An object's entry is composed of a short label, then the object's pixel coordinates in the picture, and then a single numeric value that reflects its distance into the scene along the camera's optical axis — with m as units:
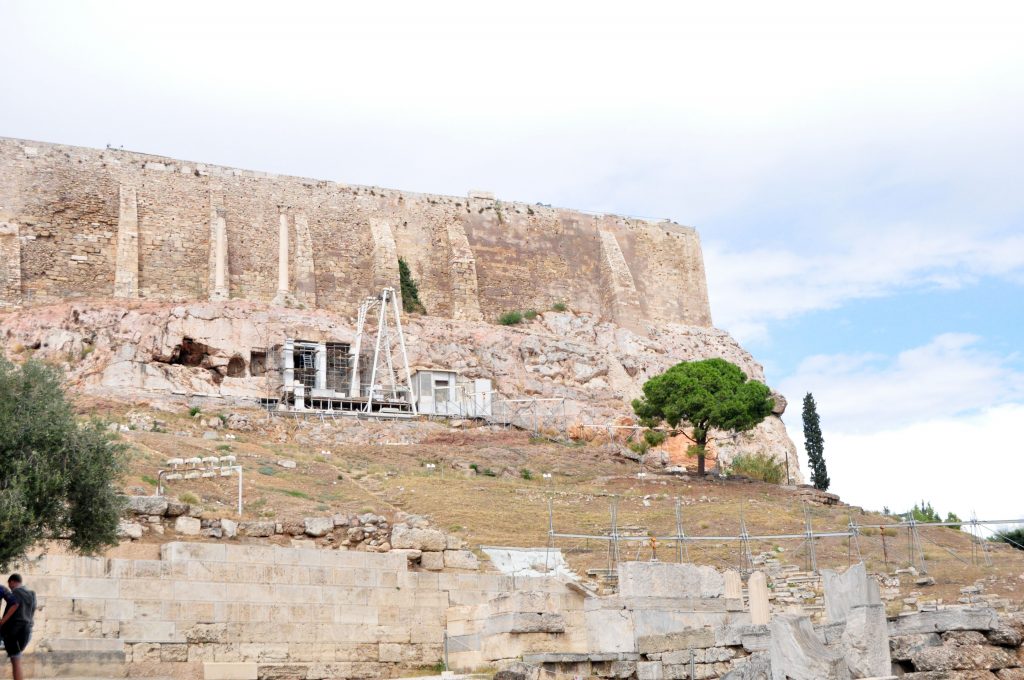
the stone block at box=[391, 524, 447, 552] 16.77
